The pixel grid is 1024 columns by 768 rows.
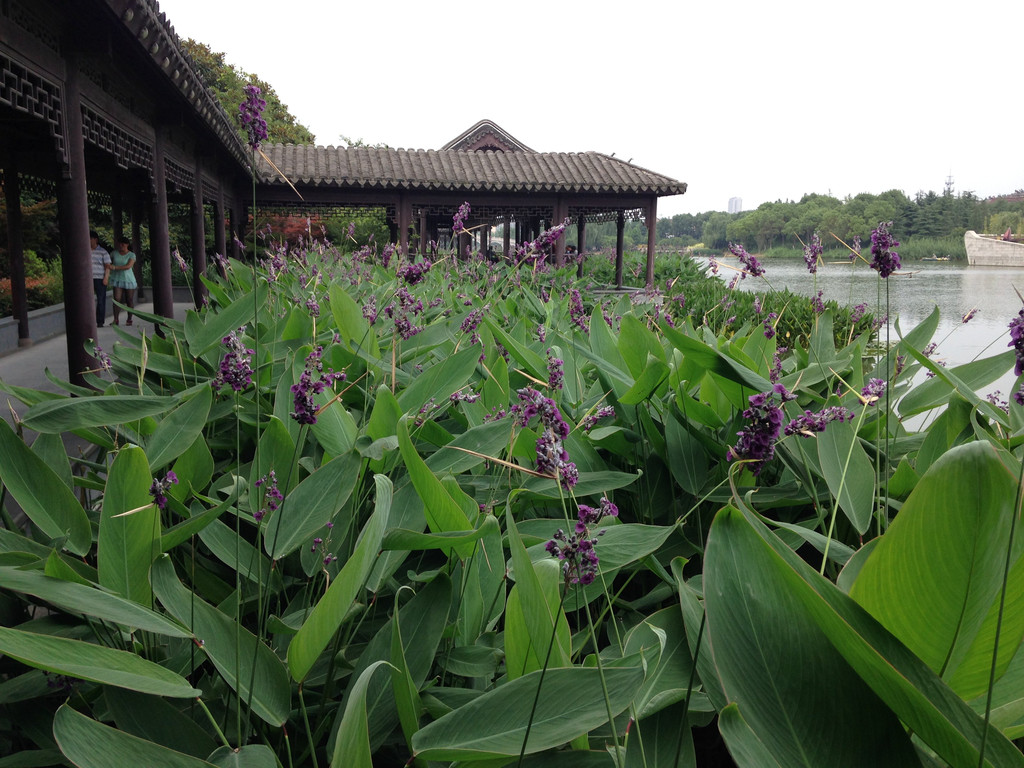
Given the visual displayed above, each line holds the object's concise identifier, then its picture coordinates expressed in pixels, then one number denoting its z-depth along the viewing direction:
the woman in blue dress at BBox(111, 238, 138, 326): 11.04
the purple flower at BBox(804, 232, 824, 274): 2.02
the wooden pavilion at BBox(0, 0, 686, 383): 4.24
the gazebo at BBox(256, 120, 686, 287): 15.34
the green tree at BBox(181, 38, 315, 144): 27.33
